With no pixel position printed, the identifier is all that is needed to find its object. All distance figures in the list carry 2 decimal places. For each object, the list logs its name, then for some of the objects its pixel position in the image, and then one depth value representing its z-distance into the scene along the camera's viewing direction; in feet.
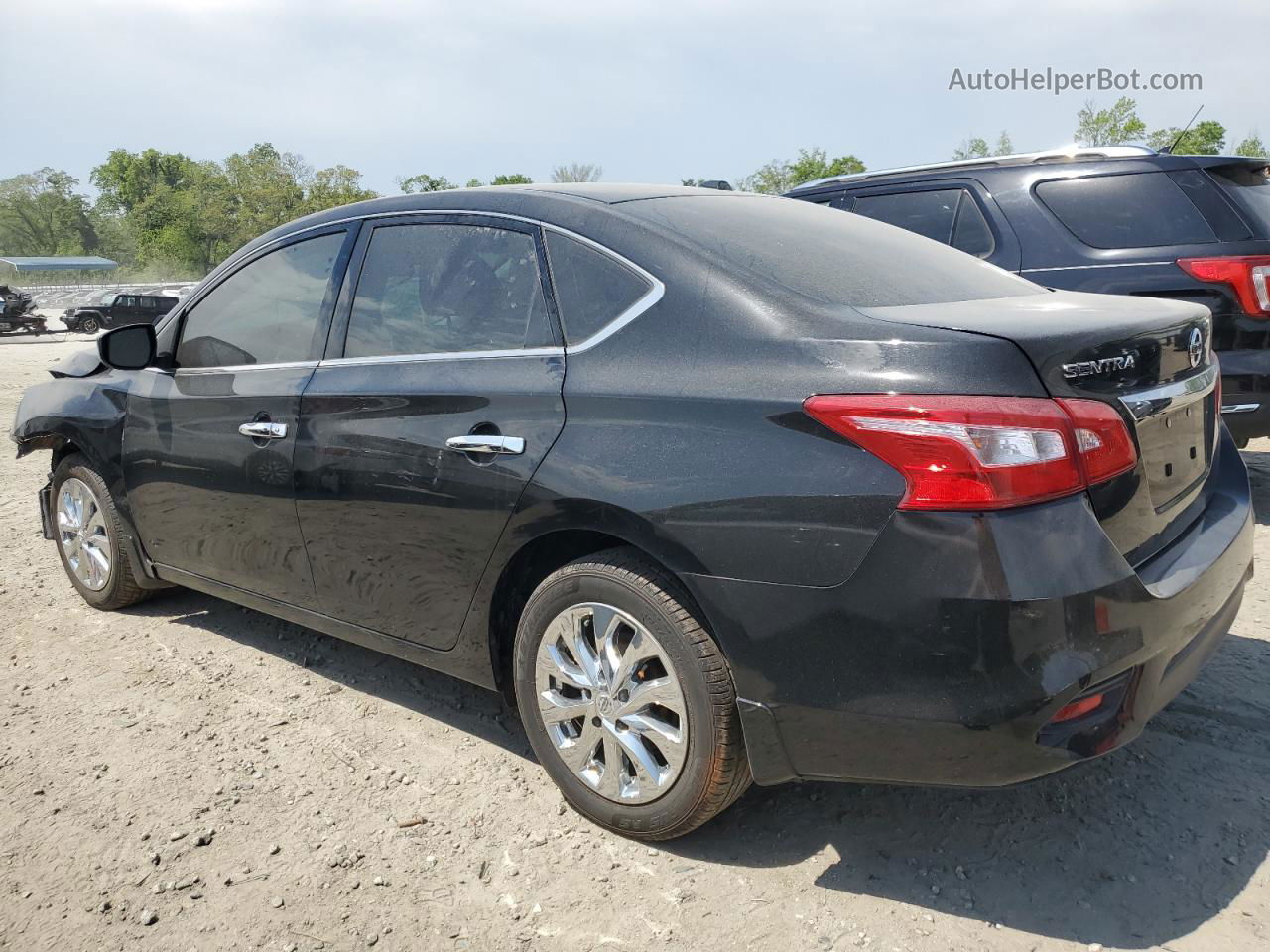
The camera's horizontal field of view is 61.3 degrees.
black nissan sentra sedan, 7.16
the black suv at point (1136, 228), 17.31
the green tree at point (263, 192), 245.45
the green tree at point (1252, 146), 158.87
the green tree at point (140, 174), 342.23
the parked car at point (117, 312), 102.99
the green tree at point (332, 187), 243.60
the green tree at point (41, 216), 325.21
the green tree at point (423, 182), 253.03
